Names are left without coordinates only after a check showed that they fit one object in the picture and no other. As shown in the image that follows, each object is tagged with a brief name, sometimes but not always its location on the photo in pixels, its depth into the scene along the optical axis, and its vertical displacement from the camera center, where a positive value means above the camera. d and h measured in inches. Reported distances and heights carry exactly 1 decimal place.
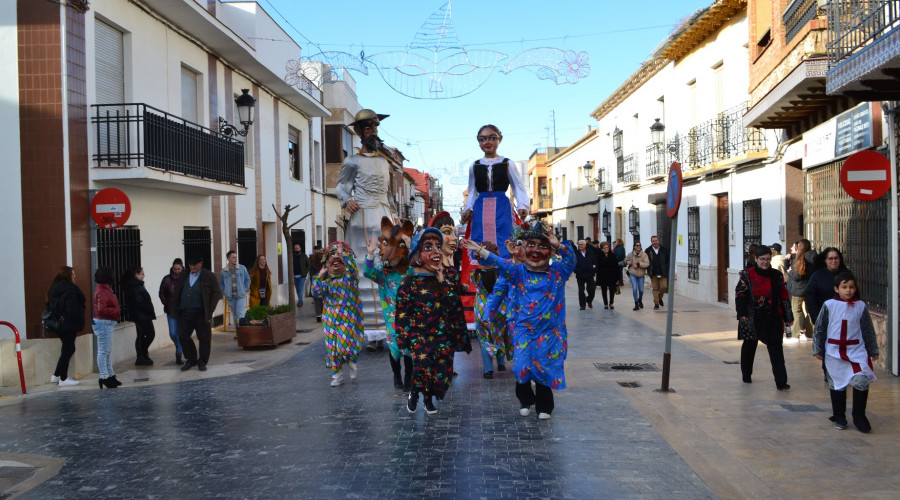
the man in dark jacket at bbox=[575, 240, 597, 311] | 711.7 -31.0
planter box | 491.8 -57.5
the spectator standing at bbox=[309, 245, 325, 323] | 630.8 -18.0
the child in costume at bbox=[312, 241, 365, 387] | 340.5 -28.5
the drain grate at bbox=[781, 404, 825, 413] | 289.9 -66.3
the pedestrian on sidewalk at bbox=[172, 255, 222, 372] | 422.3 -33.0
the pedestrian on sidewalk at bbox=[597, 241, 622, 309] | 715.4 -33.3
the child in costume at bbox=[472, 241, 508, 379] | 323.9 -32.3
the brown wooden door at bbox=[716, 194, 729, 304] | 764.6 -11.0
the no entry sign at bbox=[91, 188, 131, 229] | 409.7 +20.9
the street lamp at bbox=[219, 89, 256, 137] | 607.5 +107.4
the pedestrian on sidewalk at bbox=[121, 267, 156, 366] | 438.6 -36.5
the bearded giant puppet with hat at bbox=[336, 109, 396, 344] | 446.9 +29.8
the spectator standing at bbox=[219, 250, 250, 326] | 558.3 -29.6
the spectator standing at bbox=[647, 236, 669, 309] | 703.7 -31.8
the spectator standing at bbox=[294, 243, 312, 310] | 790.5 -26.2
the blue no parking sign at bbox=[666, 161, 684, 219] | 305.4 +18.6
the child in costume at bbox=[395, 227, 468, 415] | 270.8 -28.4
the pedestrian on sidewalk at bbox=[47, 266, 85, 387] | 377.4 -27.6
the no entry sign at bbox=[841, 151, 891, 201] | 329.1 +23.3
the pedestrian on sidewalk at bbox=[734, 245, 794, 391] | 330.3 -32.2
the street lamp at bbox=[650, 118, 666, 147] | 910.4 +123.0
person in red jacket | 379.3 -35.3
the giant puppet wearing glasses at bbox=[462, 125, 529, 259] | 380.8 +20.6
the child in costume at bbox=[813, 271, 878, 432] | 257.8 -39.7
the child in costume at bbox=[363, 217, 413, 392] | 322.0 -11.5
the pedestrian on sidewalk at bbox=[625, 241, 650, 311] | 694.5 -30.3
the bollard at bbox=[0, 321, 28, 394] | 367.2 -47.6
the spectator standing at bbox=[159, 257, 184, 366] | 457.6 -27.8
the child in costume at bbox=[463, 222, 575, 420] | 263.1 -23.7
